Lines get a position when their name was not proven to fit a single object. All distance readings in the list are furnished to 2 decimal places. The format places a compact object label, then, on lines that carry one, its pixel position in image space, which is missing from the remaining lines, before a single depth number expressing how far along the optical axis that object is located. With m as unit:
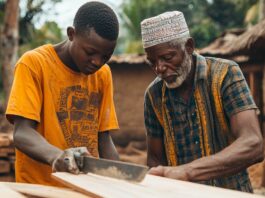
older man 1.83
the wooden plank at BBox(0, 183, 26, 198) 1.46
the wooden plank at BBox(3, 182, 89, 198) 1.50
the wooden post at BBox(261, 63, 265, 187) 5.50
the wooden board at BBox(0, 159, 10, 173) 4.17
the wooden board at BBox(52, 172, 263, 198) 1.37
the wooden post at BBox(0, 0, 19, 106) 6.36
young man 1.83
